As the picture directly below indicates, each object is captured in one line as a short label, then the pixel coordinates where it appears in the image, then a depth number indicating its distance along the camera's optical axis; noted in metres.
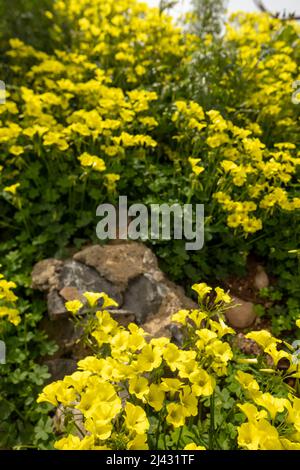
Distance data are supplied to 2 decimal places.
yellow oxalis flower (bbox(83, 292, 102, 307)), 0.69
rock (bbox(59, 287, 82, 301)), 0.94
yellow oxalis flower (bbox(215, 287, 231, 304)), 0.68
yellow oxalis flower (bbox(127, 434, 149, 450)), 0.54
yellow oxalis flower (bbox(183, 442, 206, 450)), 0.52
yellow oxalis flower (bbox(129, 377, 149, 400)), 0.58
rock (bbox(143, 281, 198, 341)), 0.89
